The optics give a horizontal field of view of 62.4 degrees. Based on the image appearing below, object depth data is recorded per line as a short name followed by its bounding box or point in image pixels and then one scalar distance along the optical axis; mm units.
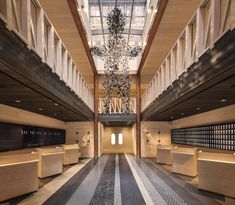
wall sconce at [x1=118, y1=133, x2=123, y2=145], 16694
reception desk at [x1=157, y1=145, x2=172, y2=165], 9178
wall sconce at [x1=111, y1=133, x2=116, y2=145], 16706
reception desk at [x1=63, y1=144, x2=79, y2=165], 9358
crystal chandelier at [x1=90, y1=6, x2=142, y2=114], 6915
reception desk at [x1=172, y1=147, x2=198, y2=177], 6652
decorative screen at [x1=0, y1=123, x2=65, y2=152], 6214
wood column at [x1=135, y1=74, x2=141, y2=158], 12490
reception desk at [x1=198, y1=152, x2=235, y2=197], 4450
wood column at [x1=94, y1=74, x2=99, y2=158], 12447
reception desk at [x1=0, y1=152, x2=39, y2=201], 4338
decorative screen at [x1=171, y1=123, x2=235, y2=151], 6323
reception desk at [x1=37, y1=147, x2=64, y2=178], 6433
